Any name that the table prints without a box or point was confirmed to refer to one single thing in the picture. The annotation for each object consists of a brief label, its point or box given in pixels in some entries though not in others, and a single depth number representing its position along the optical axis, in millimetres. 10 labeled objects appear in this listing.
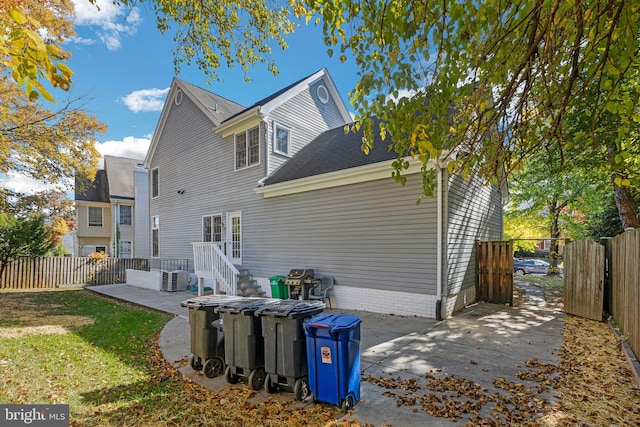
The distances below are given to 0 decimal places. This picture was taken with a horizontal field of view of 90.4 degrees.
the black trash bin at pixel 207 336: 4480
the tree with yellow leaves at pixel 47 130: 9664
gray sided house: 7848
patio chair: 9227
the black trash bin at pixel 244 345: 4043
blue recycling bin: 3412
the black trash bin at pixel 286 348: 3705
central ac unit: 12695
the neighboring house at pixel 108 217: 22375
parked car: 23812
